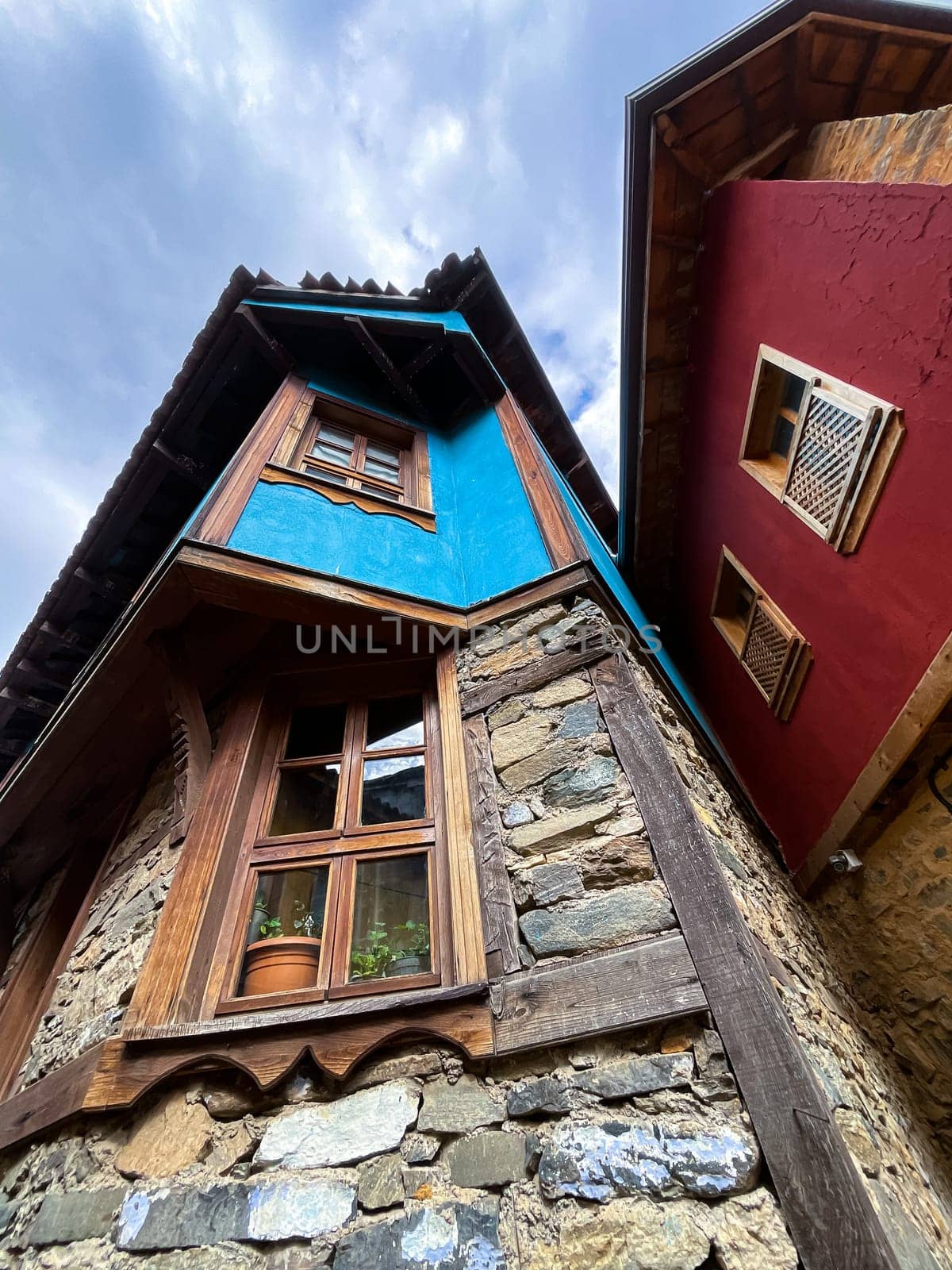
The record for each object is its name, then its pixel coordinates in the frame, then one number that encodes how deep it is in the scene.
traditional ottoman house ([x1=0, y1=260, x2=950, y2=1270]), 1.48
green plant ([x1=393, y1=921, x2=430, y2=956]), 2.30
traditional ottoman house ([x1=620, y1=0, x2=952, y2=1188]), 2.63
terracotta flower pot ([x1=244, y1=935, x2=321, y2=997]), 2.27
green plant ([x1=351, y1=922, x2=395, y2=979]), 2.26
